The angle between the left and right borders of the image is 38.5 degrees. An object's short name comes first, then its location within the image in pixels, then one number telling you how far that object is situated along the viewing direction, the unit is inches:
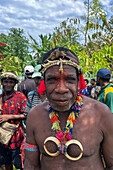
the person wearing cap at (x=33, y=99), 118.5
